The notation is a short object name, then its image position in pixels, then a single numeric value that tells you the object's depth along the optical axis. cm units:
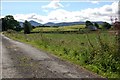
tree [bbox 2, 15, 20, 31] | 5209
